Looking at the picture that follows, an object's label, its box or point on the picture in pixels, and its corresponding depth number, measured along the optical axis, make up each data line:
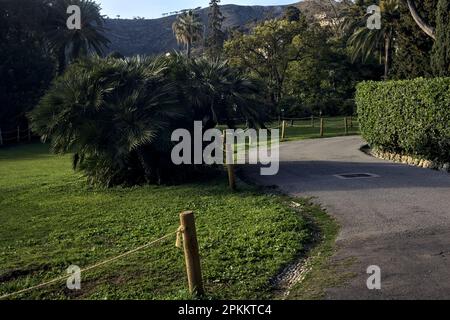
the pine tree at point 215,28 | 77.44
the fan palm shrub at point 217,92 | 15.12
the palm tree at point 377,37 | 31.52
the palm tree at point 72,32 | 45.25
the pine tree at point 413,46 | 19.88
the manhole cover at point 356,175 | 13.87
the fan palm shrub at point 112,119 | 13.40
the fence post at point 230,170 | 12.47
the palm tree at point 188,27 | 81.12
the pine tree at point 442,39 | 16.47
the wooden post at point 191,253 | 5.42
